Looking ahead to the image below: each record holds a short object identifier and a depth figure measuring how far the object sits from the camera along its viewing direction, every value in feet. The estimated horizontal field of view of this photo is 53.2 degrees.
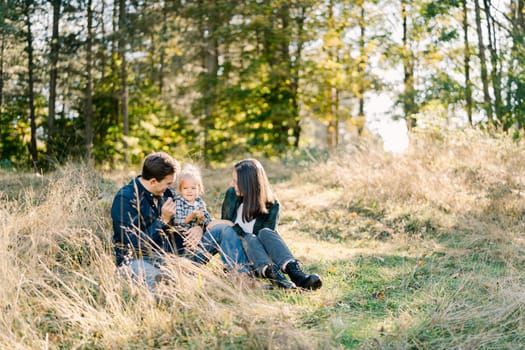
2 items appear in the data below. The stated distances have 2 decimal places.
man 13.38
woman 13.75
